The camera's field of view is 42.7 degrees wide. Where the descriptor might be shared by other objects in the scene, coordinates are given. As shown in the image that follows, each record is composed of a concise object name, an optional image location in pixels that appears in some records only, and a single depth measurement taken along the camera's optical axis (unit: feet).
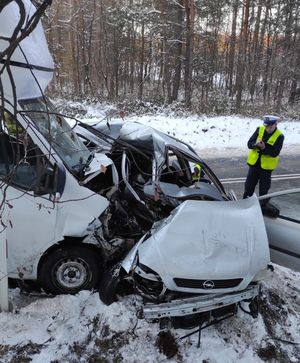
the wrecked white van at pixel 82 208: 11.19
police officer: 21.27
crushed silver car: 10.86
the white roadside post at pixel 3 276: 11.66
